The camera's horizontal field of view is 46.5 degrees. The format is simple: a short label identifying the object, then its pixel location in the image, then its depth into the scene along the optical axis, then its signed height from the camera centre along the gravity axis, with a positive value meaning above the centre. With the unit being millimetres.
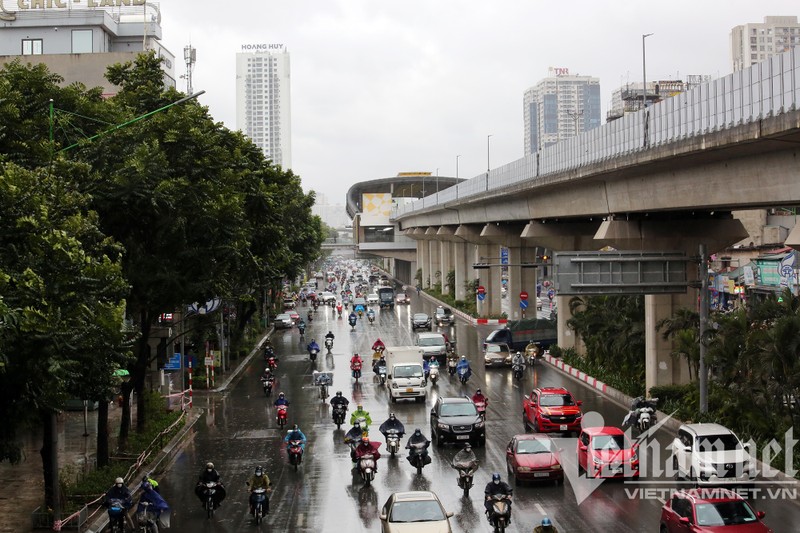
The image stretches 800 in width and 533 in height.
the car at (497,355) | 46812 -4598
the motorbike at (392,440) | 25953 -4896
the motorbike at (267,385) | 39562 -5066
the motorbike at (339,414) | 31375 -5032
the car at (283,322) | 74062 -4508
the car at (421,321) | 67125 -4147
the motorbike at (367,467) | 22656 -4924
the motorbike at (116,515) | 18609 -4963
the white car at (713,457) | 20453 -4387
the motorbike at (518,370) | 42062 -4837
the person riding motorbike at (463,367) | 41247 -4597
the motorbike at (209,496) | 20219 -4990
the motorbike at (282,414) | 31656 -5058
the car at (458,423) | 26828 -4606
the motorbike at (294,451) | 24688 -4934
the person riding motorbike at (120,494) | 18844 -4626
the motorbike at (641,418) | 28953 -4849
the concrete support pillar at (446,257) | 105688 +792
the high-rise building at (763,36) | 191250 +46487
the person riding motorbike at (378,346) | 45875 -4044
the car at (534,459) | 21781 -4626
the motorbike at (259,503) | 19516 -4972
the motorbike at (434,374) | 41406 -4901
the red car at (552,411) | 28219 -4550
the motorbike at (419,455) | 23734 -4858
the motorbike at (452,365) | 44750 -4862
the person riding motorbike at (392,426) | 26047 -4530
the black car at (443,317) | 72875 -4147
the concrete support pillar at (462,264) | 91750 -11
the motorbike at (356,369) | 42719 -4790
